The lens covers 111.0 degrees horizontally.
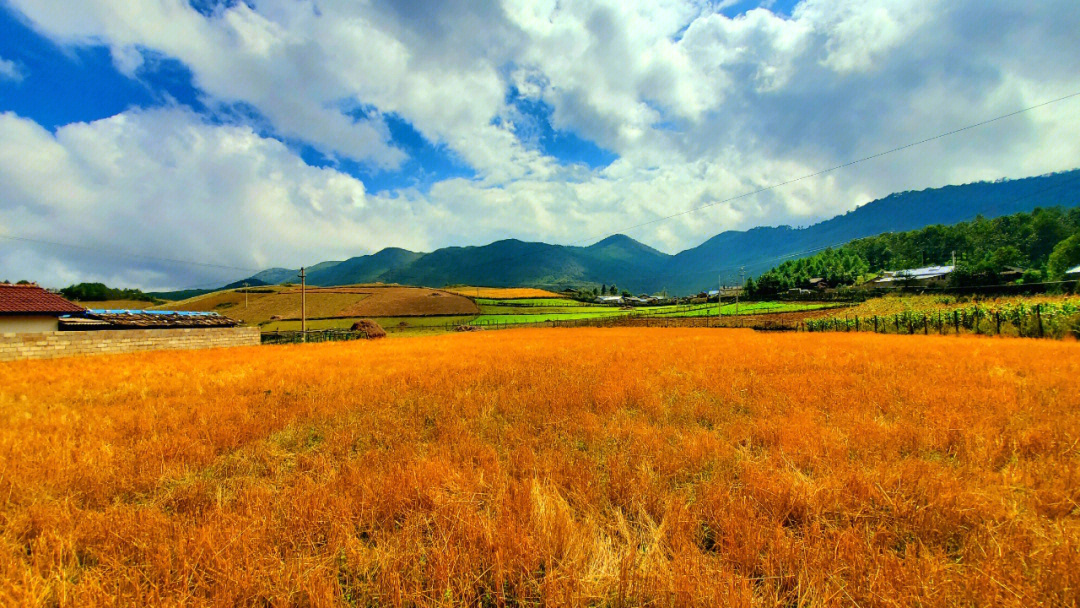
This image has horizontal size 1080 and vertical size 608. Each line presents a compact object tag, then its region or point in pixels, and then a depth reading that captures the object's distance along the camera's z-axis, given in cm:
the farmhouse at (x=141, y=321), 2780
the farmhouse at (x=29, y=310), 2553
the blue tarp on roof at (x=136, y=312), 3126
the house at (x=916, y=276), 8466
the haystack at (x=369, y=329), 4716
